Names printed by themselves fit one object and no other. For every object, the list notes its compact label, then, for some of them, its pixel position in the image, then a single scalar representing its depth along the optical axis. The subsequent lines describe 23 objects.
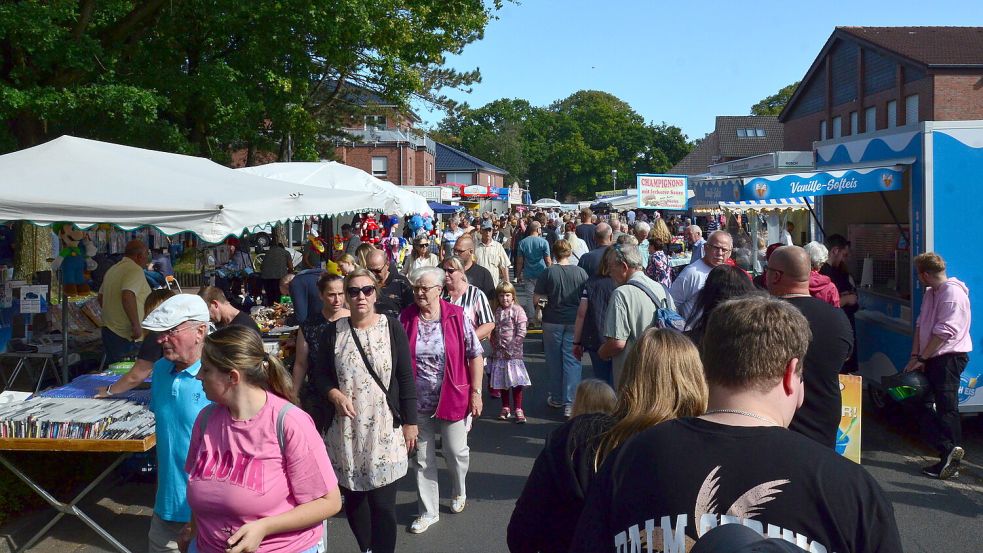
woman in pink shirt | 2.94
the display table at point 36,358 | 8.27
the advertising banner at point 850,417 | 5.68
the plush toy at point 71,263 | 10.33
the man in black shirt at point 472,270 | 8.56
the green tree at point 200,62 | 12.90
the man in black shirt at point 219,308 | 5.68
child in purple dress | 8.12
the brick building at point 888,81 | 33.25
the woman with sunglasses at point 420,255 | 11.30
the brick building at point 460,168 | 77.12
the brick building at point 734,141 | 67.31
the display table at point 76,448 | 4.64
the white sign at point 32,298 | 8.64
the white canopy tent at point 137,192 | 6.16
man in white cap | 3.69
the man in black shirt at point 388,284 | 7.73
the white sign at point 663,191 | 14.28
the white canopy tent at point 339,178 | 11.31
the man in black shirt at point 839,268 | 8.39
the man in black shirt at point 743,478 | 1.66
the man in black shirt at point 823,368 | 4.18
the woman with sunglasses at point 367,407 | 4.41
